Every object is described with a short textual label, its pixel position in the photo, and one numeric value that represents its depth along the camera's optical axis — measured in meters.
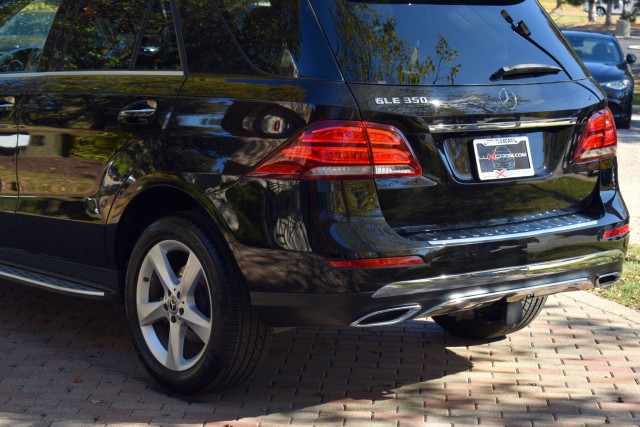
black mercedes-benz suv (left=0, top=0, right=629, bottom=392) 4.38
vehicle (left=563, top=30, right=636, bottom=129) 18.38
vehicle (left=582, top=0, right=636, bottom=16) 57.91
